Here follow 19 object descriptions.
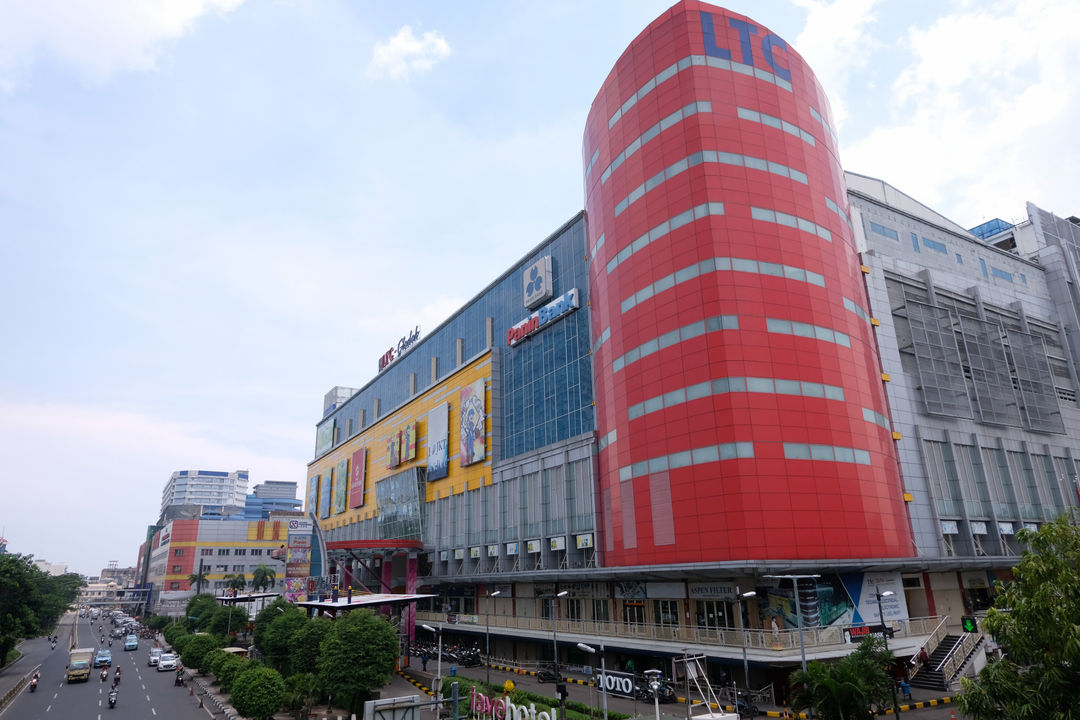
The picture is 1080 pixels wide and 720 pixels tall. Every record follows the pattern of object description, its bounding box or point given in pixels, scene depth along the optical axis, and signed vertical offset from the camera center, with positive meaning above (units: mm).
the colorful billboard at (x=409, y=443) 95125 +17662
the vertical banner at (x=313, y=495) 139375 +16194
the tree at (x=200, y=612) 95125 -4516
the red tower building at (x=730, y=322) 44531 +16900
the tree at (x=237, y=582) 144725 -826
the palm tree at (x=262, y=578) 145625 -201
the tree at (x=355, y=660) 41594 -5139
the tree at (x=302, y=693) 43812 -7425
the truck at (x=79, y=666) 70438 -8289
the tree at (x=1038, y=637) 14984 -1958
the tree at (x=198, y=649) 71188 -7049
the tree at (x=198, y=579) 150875 +132
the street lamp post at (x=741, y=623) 36800 -3316
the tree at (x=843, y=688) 26328 -5054
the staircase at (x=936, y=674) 39688 -7061
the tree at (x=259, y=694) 40875 -6898
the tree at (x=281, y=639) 56125 -5050
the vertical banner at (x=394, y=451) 100188 +17578
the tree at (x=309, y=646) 50125 -5077
